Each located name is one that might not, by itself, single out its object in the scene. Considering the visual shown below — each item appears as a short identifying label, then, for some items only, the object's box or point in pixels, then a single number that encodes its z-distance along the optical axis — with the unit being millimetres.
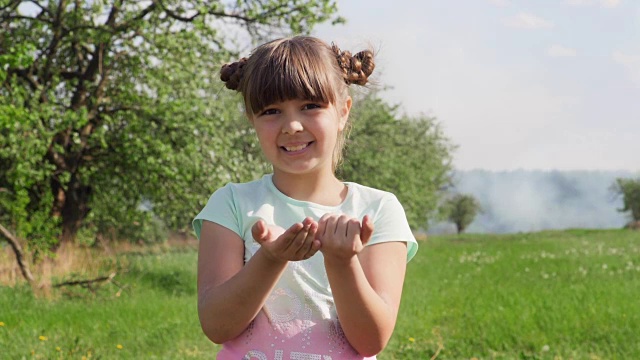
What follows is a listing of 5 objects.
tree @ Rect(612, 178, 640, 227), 64688
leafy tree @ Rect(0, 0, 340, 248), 14977
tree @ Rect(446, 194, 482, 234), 64438
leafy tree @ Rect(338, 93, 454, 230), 25625
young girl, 2434
